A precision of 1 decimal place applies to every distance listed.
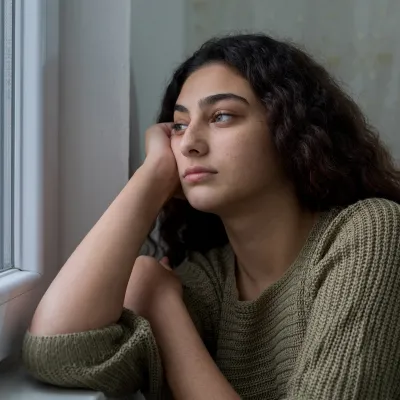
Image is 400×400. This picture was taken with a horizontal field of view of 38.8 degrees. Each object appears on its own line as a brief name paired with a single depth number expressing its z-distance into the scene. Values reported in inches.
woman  28.4
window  33.5
